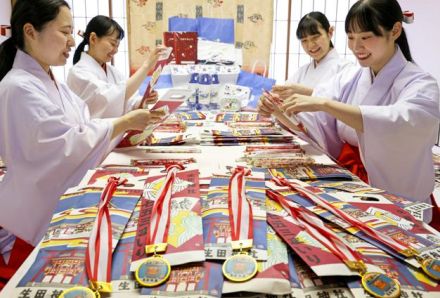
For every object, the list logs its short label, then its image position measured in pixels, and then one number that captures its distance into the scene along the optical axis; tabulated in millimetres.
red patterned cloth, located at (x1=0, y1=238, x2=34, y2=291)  1478
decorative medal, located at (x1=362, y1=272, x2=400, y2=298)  709
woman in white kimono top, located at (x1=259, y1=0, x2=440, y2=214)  1582
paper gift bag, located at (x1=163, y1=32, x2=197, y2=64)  4199
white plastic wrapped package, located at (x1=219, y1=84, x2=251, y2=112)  3357
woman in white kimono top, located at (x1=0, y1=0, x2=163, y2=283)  1561
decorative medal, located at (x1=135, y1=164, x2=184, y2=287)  748
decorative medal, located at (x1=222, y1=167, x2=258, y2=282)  758
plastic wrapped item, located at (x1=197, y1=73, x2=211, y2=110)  3510
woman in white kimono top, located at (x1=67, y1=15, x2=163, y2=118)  2545
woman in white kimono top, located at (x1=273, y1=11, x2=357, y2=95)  2955
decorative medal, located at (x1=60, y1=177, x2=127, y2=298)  705
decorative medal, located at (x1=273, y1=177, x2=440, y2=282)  791
